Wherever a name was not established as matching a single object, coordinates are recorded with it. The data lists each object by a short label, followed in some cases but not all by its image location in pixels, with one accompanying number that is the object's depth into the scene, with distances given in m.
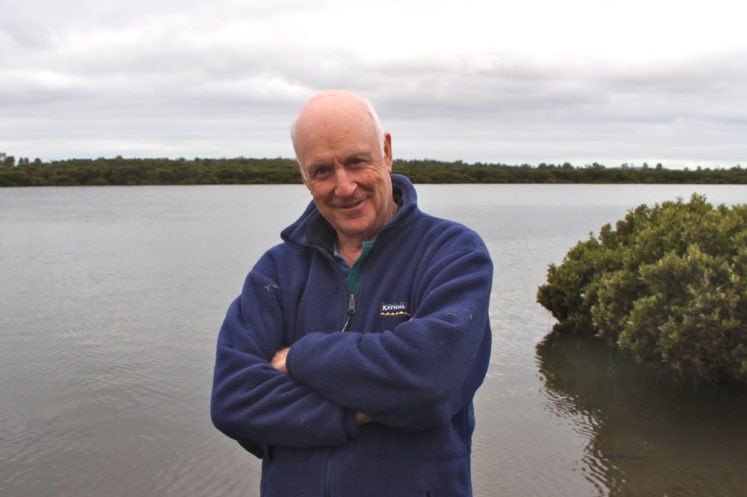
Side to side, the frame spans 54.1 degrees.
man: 2.18
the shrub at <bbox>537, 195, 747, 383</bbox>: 6.34
